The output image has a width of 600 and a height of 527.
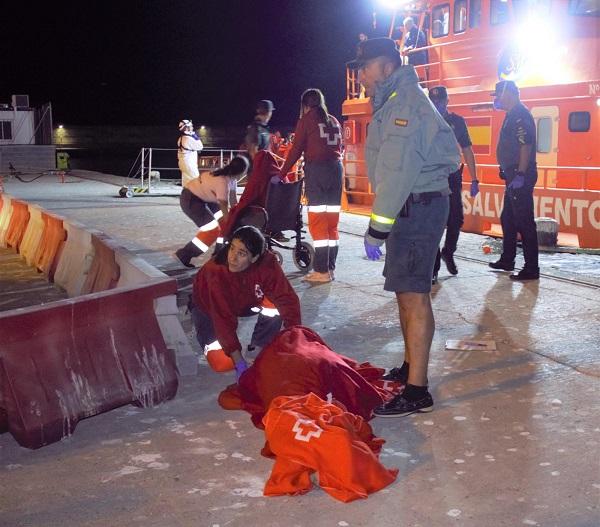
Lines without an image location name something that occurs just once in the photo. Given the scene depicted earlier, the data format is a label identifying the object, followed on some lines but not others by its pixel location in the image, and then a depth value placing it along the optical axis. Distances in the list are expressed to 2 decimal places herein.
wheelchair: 7.73
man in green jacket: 4.16
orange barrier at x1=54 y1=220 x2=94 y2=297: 7.73
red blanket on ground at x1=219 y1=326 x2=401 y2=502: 3.38
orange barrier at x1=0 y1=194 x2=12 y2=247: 11.82
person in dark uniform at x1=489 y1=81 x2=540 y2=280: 7.92
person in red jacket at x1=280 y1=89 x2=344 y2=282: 7.82
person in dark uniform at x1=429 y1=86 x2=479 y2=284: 7.93
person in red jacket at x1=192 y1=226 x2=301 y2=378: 4.75
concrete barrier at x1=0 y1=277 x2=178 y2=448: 3.88
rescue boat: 11.07
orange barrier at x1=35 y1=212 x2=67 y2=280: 8.84
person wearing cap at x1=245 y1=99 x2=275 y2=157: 8.10
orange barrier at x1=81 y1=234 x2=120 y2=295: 6.61
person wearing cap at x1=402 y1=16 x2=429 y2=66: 15.23
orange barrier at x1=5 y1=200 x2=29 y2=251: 10.94
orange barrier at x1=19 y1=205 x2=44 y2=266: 9.89
